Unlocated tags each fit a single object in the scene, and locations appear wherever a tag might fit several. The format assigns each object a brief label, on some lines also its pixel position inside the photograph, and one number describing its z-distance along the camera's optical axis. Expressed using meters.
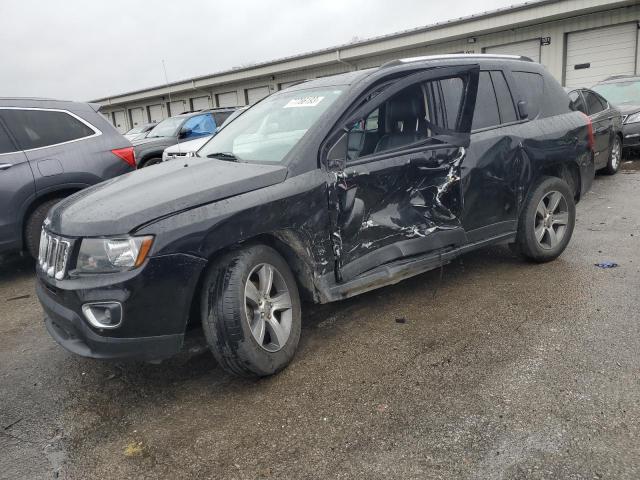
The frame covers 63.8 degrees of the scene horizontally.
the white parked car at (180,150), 9.05
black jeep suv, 2.66
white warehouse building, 13.98
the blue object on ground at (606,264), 4.63
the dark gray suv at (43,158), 5.21
